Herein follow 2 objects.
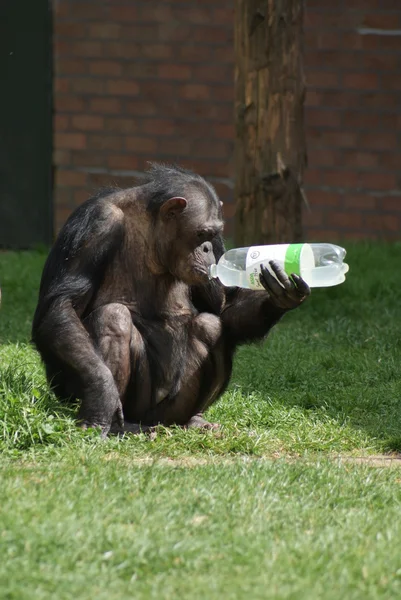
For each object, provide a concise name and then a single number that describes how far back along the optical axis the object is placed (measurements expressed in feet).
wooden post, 55.42
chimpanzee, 33.76
